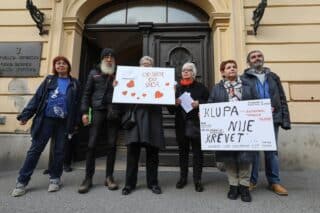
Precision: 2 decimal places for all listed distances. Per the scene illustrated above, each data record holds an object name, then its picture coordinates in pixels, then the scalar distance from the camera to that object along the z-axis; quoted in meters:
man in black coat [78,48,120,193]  3.98
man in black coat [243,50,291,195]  3.95
